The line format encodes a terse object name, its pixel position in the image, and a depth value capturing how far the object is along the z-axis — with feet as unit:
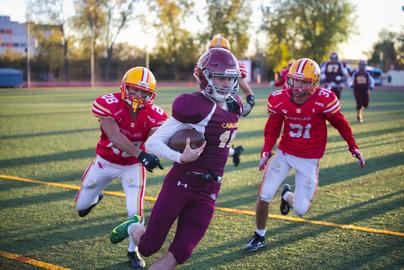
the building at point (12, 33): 262.82
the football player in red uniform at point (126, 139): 15.55
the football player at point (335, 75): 50.93
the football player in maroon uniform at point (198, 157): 12.34
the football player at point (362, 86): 54.29
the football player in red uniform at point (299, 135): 17.24
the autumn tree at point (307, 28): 191.31
